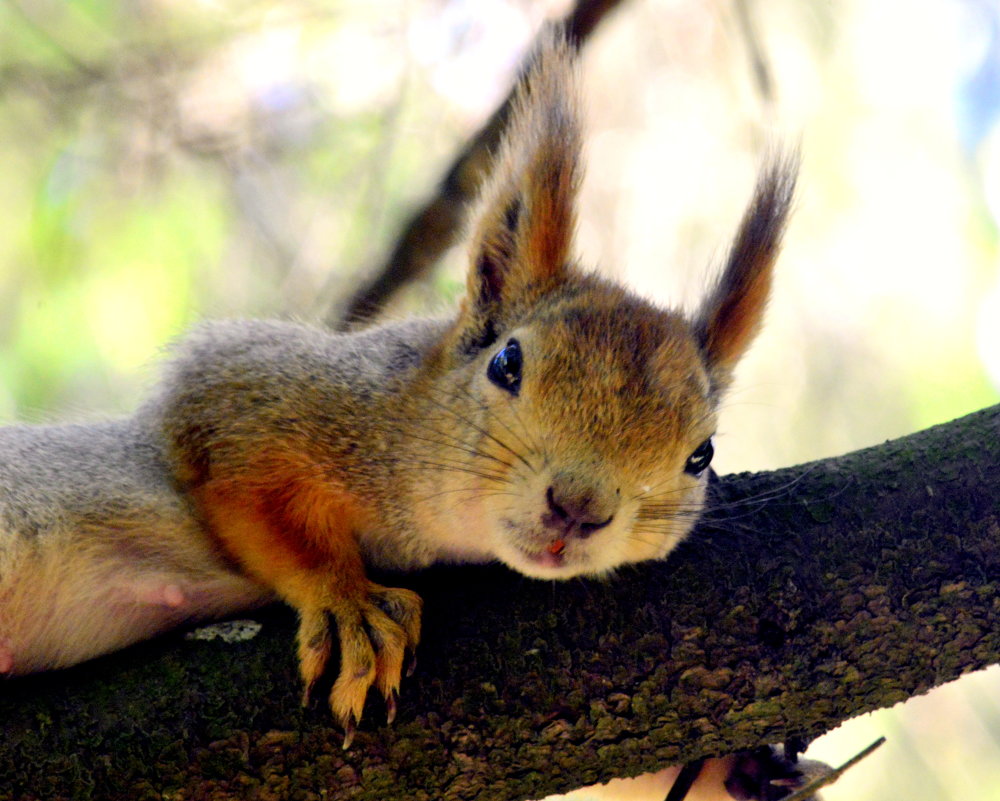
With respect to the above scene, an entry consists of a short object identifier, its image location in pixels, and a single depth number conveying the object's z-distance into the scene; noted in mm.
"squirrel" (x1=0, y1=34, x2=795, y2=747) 4930
